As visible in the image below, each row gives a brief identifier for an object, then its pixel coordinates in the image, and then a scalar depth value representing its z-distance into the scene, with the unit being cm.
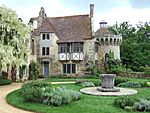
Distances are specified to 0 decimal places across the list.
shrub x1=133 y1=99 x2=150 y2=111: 800
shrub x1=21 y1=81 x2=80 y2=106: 875
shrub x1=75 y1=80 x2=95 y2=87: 1405
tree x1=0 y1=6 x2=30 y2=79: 1389
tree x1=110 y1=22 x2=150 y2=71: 2540
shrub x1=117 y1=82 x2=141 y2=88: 1382
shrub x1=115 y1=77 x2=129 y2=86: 1466
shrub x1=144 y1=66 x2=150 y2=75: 1982
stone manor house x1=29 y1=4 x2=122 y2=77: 2103
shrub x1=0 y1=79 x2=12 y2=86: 1455
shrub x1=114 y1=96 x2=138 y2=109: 841
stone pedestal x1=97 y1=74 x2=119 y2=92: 1190
